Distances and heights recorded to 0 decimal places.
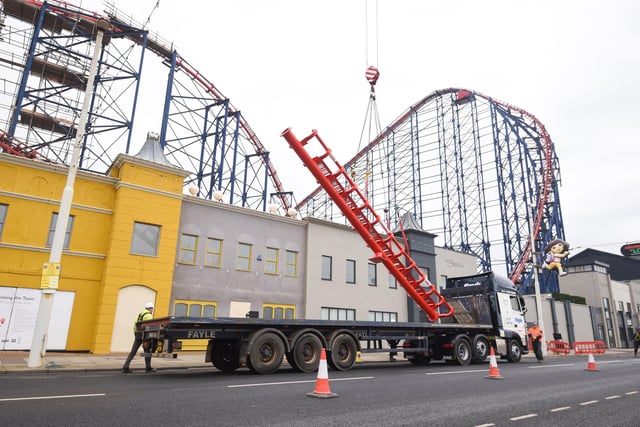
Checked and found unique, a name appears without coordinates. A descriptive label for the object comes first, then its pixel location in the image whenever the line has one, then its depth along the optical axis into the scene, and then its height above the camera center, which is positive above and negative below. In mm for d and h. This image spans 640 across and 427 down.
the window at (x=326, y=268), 26247 +3762
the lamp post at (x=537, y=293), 26109 +2719
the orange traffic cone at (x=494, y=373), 11118 -914
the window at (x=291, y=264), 24938 +3762
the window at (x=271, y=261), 24203 +3782
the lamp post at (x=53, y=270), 12188 +1551
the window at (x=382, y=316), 27625 +1116
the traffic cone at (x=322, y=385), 7580 -910
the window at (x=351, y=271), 27406 +3779
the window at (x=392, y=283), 29136 +3274
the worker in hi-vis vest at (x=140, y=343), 11750 -427
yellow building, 17641 +3454
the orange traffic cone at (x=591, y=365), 14125 -830
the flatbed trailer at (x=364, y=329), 11203 +79
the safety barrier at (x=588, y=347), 32344 -634
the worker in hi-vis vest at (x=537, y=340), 19625 -117
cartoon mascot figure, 41031 +7751
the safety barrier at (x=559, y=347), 29512 -605
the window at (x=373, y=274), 28408 +3736
